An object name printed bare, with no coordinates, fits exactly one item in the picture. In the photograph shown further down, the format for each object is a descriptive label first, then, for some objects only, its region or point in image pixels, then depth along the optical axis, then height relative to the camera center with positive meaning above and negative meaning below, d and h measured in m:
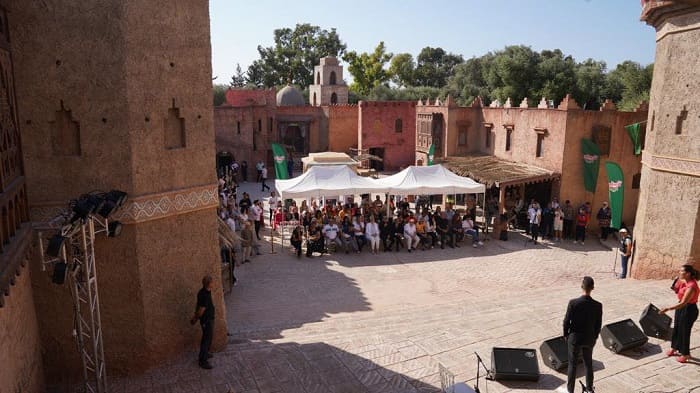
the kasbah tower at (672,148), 11.18 -0.70
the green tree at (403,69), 70.56 +6.08
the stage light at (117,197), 6.64 -1.05
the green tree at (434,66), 75.31 +7.35
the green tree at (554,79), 40.38 +2.80
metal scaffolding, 6.29 -2.01
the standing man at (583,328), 6.39 -2.56
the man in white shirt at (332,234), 16.42 -3.68
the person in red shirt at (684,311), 7.28 -2.69
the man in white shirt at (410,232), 16.95 -3.71
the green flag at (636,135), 18.39 -0.64
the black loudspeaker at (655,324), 8.29 -3.22
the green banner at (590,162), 19.58 -1.69
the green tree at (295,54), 68.69 +7.76
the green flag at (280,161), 24.25 -2.16
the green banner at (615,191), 16.02 -2.24
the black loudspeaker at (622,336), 7.77 -3.23
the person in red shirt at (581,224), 18.38 -3.71
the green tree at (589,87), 40.88 +2.20
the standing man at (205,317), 7.65 -2.93
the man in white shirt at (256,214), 18.16 -3.42
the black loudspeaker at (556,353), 7.29 -3.27
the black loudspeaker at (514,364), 6.99 -3.28
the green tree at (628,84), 36.59 +2.39
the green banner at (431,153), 27.17 -1.97
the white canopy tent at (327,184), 17.50 -2.36
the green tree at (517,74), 41.69 +3.28
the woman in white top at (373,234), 16.70 -3.75
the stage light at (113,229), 6.69 -1.45
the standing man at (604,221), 18.73 -3.66
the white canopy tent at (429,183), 18.11 -2.34
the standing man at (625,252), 13.66 -3.50
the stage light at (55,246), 5.79 -1.44
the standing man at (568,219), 18.95 -3.66
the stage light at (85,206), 6.06 -1.07
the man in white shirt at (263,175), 29.71 -3.54
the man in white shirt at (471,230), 17.81 -3.84
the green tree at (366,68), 66.12 +5.79
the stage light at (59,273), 5.91 -1.77
